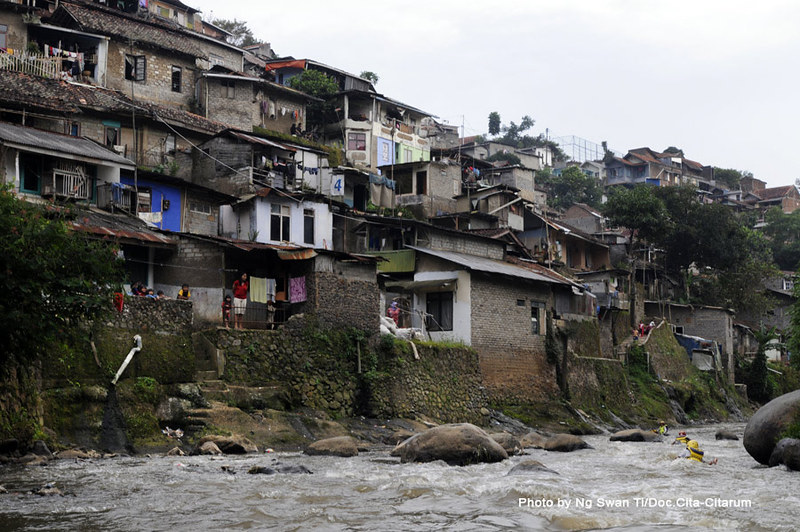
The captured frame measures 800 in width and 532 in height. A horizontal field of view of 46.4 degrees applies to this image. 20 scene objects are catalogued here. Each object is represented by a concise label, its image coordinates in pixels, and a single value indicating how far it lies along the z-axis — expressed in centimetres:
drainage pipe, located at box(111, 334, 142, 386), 2334
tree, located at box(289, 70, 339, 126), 5788
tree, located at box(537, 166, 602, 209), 8938
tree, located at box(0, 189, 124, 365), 1755
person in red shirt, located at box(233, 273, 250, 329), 2977
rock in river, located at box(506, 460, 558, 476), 1905
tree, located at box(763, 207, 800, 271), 8169
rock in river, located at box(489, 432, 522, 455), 2547
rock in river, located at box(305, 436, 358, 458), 2323
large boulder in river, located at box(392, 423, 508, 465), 2139
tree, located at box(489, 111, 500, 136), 10694
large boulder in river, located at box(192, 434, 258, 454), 2262
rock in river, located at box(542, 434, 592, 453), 2765
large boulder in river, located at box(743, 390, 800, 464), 2153
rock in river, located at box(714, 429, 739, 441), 3431
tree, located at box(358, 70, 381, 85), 6969
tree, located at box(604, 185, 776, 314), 6047
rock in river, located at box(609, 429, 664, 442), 3241
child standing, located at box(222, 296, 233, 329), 2947
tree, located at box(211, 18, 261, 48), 8081
